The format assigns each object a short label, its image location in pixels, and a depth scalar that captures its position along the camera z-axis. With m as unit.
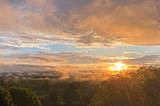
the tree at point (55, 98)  52.22
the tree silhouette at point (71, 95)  55.12
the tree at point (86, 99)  55.04
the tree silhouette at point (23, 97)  39.57
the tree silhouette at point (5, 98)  34.67
